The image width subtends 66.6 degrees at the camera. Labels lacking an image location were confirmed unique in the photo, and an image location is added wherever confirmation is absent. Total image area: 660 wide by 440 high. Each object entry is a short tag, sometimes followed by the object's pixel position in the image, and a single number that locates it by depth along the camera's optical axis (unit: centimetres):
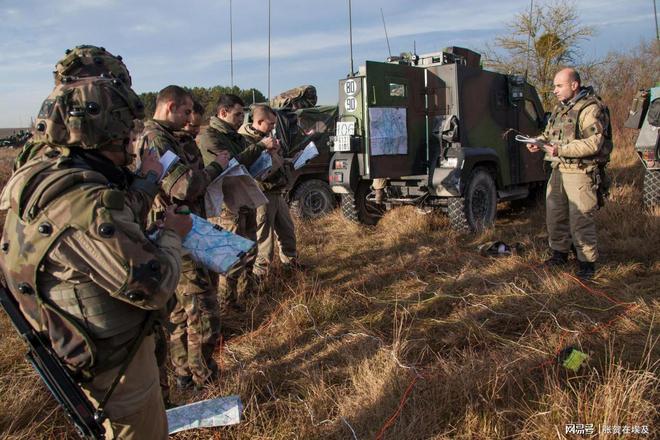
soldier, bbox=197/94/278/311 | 410
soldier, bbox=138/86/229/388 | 288
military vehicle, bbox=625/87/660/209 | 639
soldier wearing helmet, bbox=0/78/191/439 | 146
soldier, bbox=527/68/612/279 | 439
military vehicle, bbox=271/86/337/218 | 762
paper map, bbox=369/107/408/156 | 618
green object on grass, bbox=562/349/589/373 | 270
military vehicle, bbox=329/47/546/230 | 619
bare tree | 1848
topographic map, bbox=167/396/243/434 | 252
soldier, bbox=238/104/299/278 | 461
